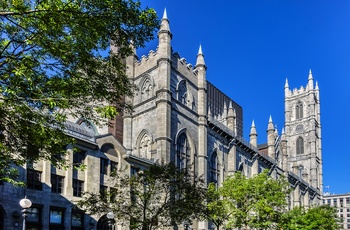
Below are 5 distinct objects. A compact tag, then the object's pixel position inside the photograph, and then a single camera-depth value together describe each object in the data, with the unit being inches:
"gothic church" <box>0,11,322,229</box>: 1174.8
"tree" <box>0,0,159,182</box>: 519.2
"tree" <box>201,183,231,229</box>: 1432.1
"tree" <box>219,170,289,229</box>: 1546.5
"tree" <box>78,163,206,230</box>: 1045.2
